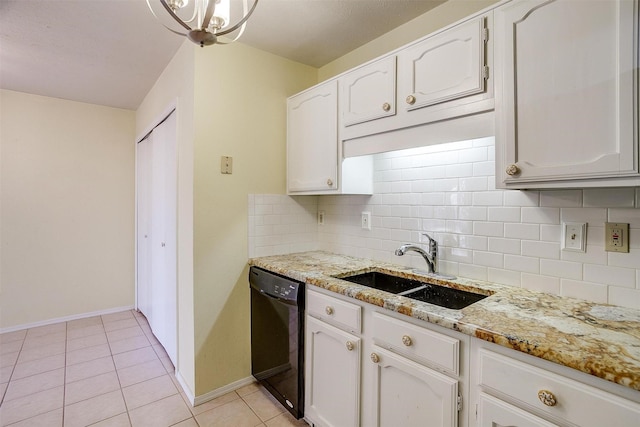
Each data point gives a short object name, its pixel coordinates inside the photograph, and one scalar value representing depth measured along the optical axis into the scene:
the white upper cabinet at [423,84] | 1.29
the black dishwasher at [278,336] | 1.75
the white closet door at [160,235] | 2.39
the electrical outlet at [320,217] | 2.52
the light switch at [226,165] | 2.06
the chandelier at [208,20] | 1.01
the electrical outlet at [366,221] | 2.14
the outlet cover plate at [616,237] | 1.16
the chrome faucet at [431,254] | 1.70
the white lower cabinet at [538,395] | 0.77
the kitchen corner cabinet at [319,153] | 1.95
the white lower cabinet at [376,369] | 1.09
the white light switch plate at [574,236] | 1.25
